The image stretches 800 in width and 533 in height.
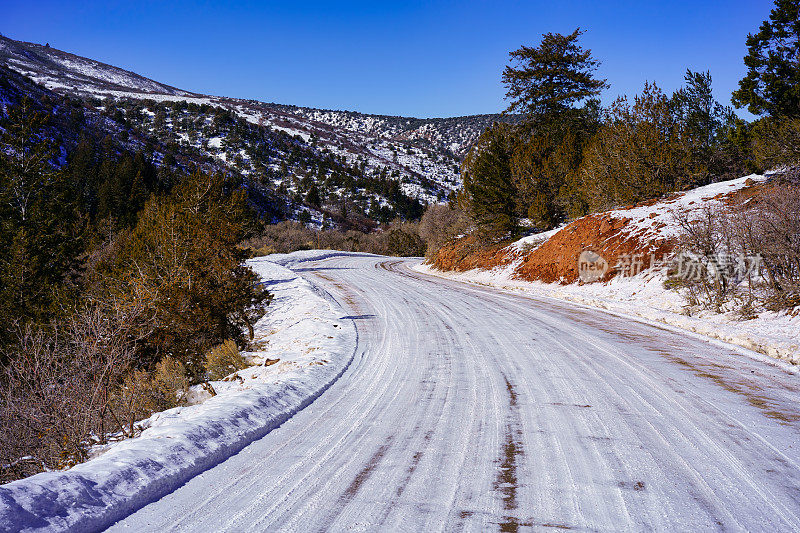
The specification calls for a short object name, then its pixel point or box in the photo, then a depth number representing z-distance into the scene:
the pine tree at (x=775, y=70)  22.41
